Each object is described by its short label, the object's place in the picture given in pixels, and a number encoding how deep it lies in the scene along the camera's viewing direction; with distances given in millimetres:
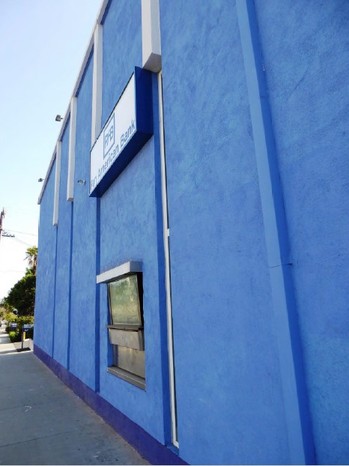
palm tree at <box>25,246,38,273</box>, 38219
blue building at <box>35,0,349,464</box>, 2121
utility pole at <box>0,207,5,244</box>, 28031
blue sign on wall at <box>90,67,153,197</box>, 4840
